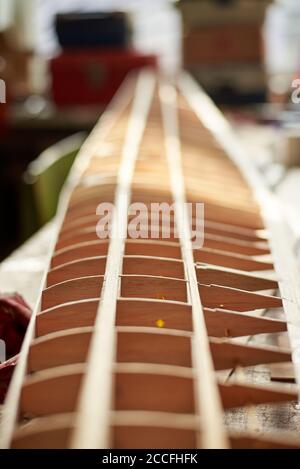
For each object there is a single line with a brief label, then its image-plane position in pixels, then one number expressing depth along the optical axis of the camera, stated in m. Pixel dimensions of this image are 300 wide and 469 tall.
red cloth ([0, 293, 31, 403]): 1.57
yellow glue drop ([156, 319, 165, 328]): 1.23
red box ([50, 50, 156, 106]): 4.04
